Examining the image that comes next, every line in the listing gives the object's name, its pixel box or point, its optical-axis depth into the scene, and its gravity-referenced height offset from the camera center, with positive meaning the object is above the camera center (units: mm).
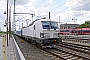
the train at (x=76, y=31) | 24181 -639
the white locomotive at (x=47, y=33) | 6473 -333
